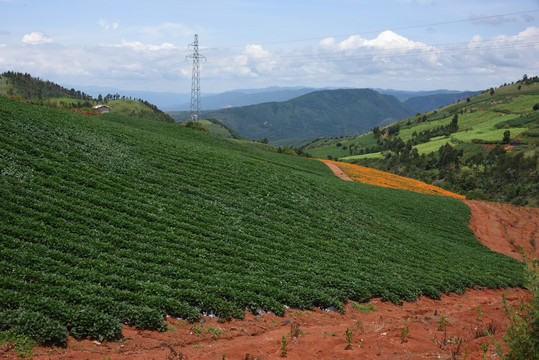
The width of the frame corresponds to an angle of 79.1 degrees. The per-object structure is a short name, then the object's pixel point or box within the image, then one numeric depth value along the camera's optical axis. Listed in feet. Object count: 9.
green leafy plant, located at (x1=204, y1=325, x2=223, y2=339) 35.14
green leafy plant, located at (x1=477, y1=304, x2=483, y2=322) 41.45
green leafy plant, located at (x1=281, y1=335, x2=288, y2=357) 29.58
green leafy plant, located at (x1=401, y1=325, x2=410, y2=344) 33.39
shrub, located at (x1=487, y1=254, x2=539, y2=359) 24.44
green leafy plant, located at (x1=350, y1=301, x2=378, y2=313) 49.85
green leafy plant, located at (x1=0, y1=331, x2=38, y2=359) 26.29
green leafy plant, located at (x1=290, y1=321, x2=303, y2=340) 33.97
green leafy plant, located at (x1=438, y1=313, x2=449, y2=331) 36.62
